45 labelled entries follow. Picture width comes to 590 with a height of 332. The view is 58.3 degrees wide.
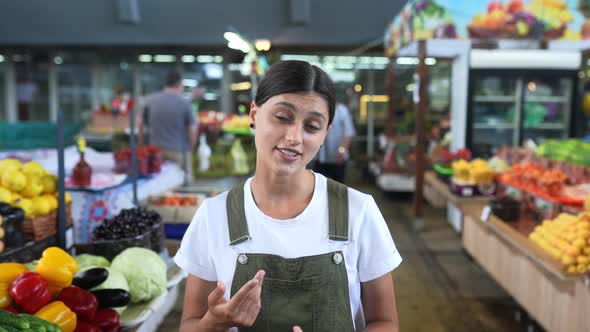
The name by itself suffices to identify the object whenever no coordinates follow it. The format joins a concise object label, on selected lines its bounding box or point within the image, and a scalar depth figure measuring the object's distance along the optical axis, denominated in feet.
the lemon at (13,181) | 8.59
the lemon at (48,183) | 9.05
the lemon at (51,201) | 8.85
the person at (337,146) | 20.94
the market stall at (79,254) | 6.13
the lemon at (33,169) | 9.03
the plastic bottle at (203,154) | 25.46
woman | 4.31
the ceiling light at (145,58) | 39.96
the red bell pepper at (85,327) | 6.29
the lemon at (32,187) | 8.70
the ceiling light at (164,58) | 40.22
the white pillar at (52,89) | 40.57
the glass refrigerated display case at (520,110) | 23.73
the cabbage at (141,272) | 7.97
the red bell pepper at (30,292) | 5.95
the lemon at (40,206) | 8.50
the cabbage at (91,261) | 8.36
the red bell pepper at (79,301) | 6.42
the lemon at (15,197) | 8.38
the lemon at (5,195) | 8.18
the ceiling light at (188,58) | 40.34
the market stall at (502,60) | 18.98
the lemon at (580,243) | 9.96
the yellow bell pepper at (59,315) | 5.93
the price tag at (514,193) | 15.39
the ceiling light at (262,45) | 28.14
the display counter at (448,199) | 17.43
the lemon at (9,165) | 8.77
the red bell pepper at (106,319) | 6.65
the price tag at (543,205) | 13.12
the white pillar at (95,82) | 40.78
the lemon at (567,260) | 10.00
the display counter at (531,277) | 9.78
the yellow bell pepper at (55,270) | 6.46
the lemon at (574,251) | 9.97
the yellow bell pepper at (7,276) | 5.98
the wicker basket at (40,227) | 8.28
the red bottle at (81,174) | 11.58
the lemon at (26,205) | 8.25
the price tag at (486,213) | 14.43
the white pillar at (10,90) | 40.29
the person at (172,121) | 17.97
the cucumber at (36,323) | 5.33
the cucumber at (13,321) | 5.21
